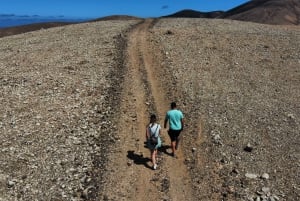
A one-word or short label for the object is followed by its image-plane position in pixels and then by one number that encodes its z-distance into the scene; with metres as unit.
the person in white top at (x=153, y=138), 9.66
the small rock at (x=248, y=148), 10.79
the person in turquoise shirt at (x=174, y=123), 10.29
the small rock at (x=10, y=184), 9.21
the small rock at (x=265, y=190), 9.09
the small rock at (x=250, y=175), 9.61
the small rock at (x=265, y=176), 9.60
